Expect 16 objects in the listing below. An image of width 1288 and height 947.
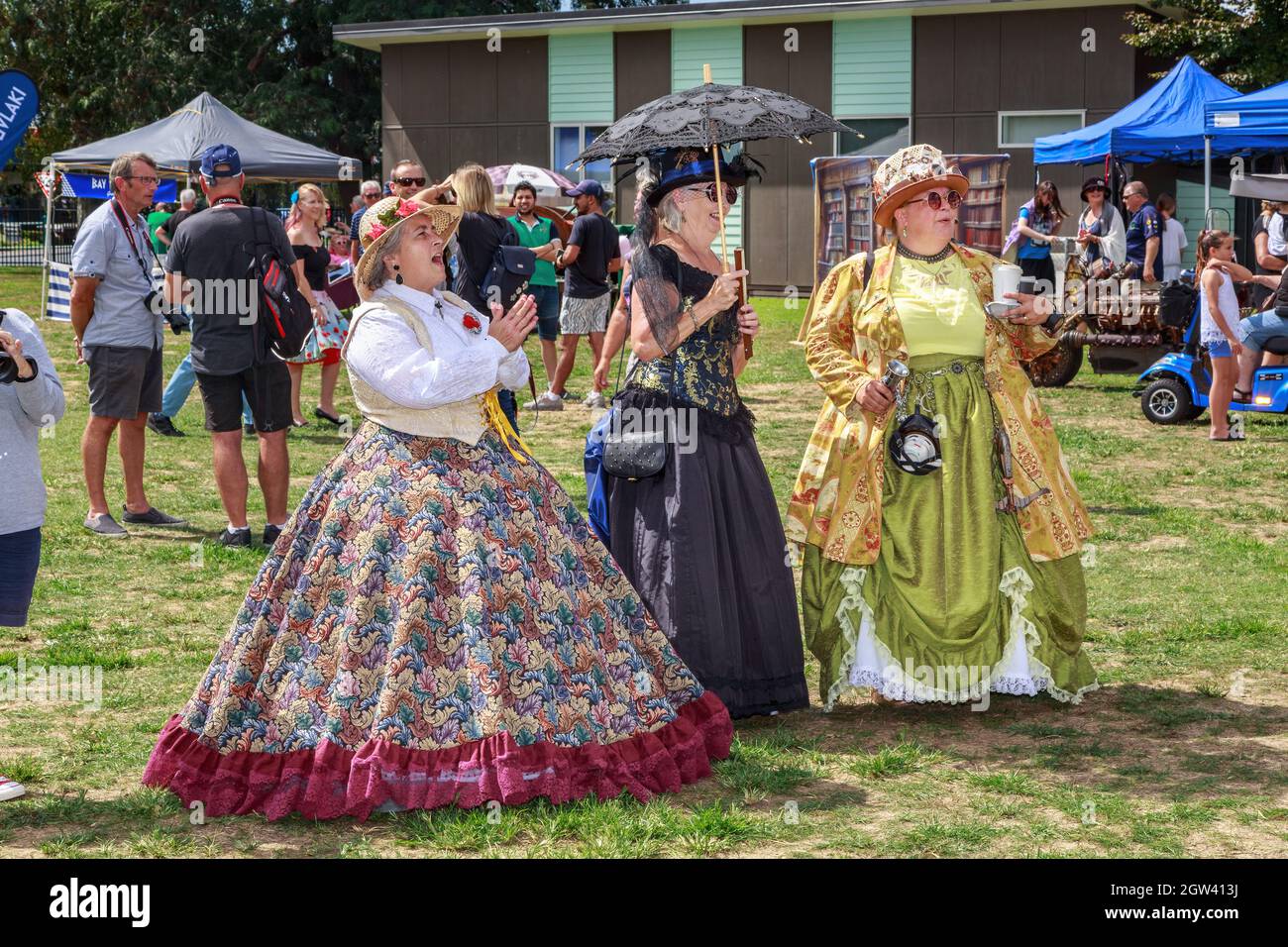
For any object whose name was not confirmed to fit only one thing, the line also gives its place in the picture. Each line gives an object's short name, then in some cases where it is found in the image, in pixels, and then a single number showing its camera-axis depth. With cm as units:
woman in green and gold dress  559
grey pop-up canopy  2148
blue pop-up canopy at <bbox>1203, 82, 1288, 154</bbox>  1577
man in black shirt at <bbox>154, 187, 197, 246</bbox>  1989
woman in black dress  539
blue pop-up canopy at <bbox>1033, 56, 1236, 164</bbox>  1844
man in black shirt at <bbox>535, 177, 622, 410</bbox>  1414
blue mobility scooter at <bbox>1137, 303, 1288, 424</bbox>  1291
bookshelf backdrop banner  1928
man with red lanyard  868
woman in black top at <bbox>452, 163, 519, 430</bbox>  780
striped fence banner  2117
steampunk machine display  1475
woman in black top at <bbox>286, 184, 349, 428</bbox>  1169
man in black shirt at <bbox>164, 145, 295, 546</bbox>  816
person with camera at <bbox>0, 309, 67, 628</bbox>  458
